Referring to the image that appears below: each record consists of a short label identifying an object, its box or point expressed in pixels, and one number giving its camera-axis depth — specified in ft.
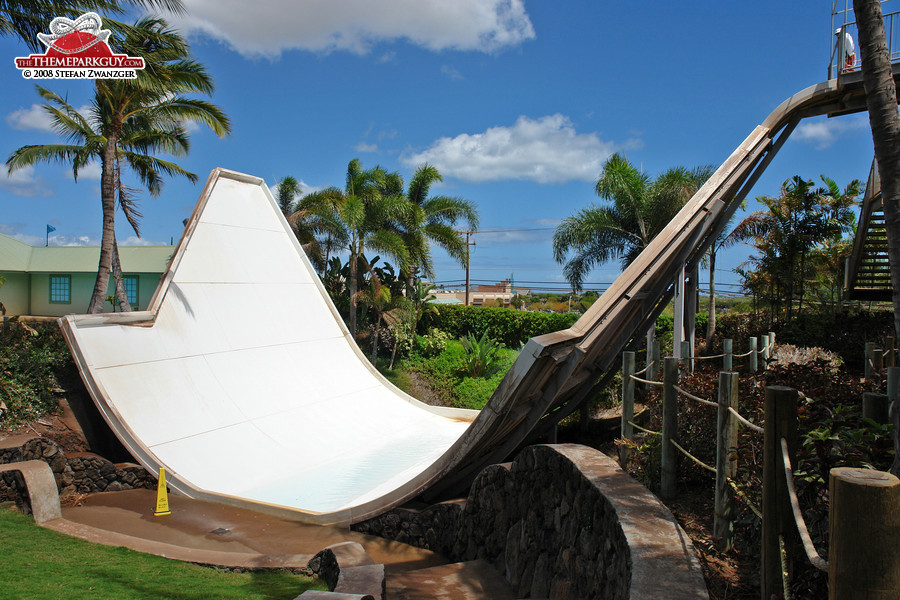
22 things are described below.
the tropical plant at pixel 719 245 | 46.65
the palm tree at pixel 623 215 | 46.32
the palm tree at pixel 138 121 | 39.63
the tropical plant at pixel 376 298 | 53.42
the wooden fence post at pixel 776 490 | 6.91
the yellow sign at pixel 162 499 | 22.38
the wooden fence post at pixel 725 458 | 10.45
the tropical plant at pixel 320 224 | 53.67
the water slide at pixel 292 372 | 19.02
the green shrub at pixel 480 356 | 54.75
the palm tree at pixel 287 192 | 72.90
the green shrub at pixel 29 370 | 26.50
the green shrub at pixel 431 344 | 59.41
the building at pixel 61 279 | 79.25
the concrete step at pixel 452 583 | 14.60
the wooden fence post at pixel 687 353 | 19.43
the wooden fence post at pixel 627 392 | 17.29
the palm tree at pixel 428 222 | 59.31
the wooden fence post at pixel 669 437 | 13.20
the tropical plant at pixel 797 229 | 42.63
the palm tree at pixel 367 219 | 52.08
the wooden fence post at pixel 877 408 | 7.86
